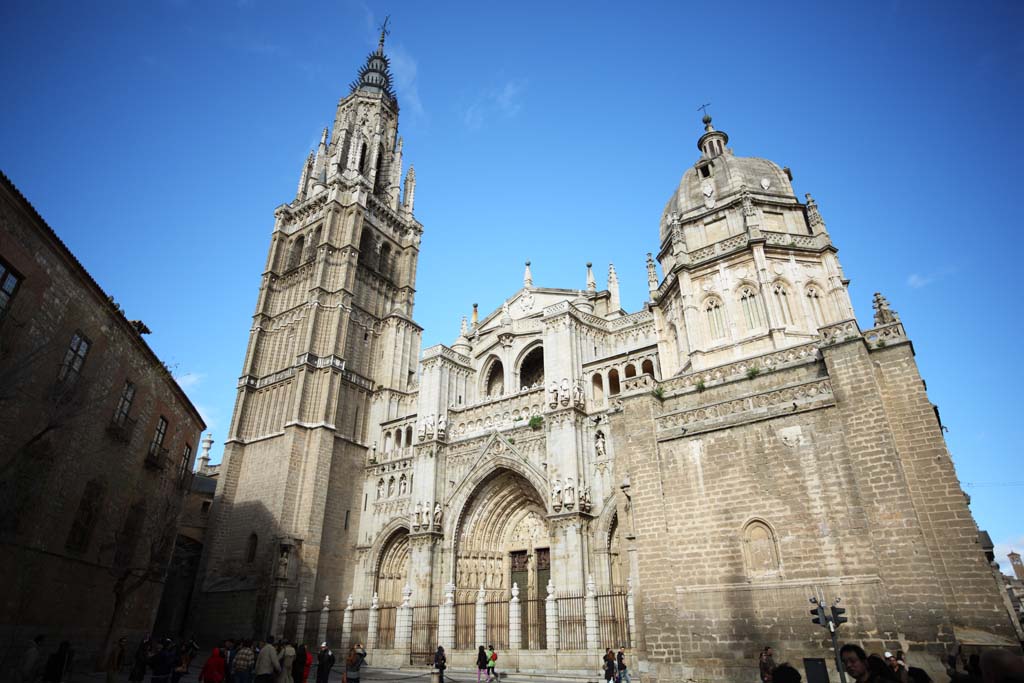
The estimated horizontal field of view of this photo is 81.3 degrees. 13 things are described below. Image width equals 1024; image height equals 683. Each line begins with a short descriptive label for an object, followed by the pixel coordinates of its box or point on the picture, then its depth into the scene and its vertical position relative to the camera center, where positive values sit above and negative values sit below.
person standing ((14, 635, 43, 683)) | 9.65 -0.39
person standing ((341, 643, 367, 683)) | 11.44 -0.51
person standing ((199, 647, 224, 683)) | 10.74 -0.53
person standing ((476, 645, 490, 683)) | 16.84 -0.64
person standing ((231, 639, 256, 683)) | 10.61 -0.46
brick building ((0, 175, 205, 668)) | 10.93 +3.78
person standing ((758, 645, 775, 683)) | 10.41 -0.45
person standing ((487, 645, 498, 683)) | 17.20 -0.72
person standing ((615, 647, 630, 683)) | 14.84 -0.78
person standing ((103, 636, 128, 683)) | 11.65 -0.45
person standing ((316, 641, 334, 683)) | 13.36 -0.58
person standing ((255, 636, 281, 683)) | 9.43 -0.40
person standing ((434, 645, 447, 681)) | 14.91 -0.57
